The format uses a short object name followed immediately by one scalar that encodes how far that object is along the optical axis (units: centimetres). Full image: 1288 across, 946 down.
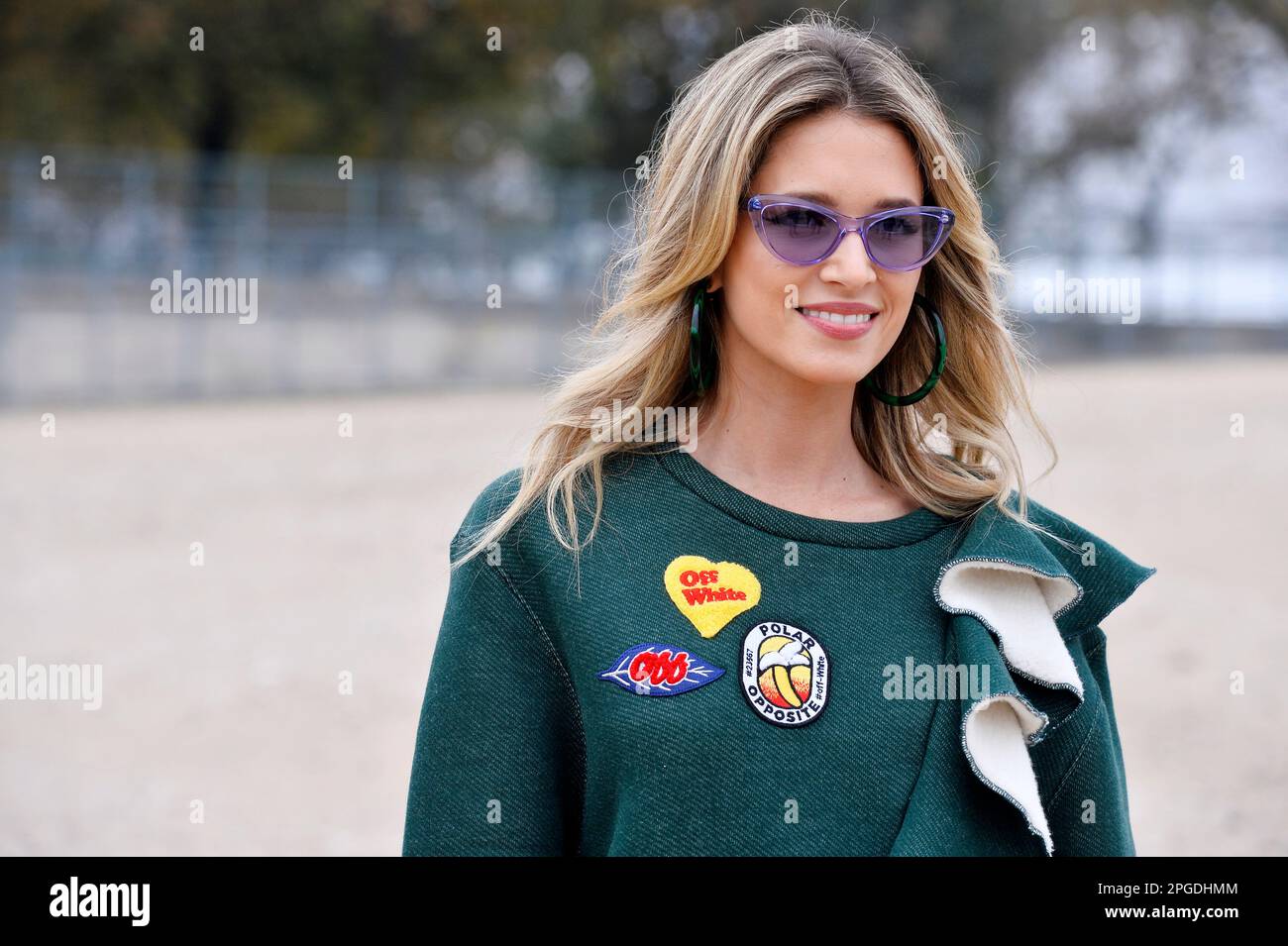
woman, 214
